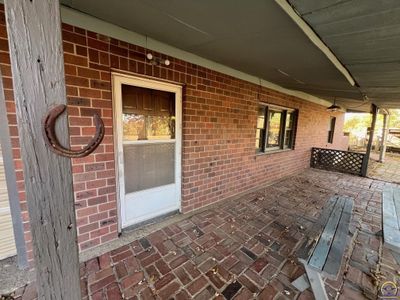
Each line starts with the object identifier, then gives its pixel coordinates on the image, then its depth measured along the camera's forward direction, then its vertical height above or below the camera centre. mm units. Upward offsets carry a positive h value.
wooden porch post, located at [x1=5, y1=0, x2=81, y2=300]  642 -94
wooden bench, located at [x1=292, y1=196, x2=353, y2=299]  1433 -1070
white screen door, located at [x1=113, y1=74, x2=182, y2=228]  2229 -347
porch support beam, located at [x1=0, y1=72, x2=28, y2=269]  1569 -650
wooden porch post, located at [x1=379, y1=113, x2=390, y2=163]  8266 -249
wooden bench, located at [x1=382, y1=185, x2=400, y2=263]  1648 -1018
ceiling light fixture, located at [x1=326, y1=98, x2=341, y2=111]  5262 +541
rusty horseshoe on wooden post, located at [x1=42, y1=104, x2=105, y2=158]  694 -63
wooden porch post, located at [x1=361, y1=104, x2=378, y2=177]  5633 -418
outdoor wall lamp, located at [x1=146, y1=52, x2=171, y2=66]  2173 +750
